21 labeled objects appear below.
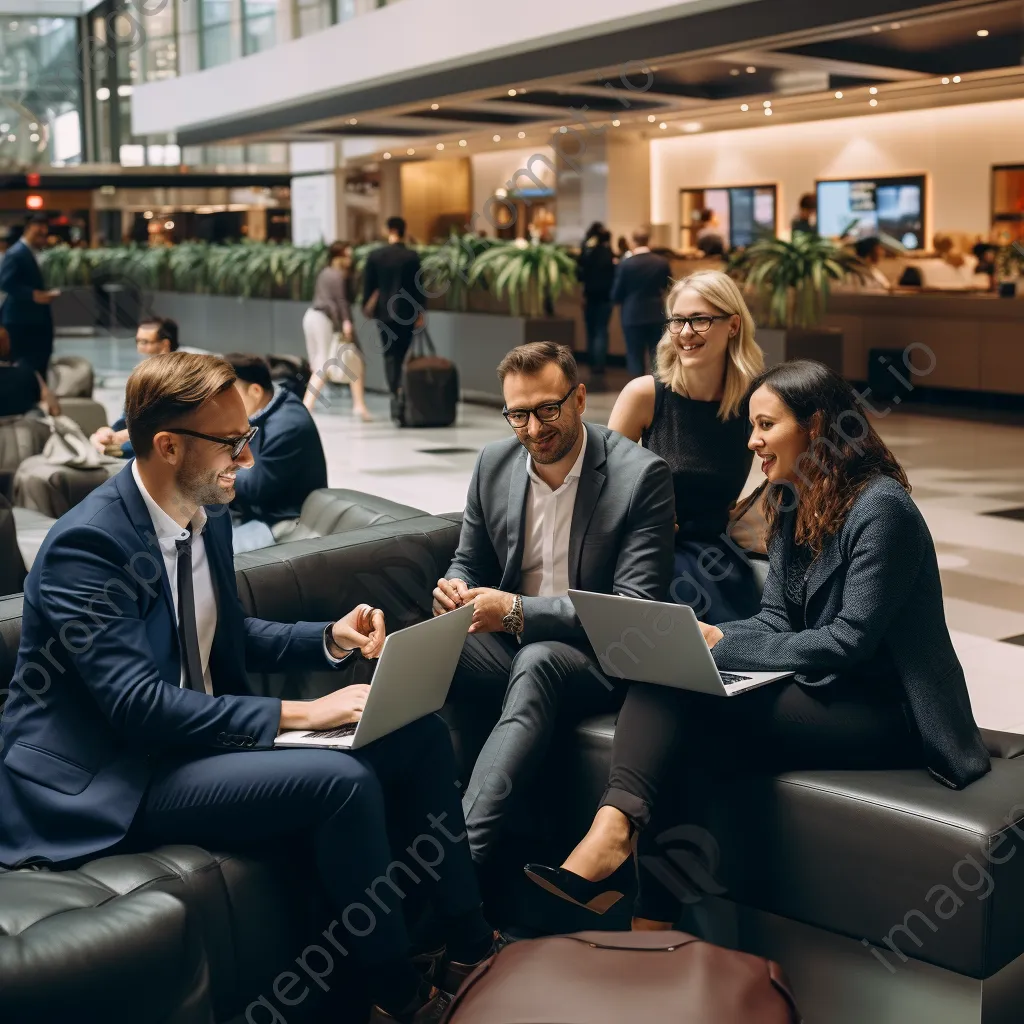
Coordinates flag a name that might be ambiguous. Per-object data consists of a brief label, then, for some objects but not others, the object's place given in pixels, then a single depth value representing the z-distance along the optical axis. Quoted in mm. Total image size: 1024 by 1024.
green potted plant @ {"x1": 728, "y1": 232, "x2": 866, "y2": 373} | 10969
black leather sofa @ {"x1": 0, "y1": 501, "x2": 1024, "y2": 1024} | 2045
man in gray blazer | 3133
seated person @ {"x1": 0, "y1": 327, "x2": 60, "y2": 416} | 6758
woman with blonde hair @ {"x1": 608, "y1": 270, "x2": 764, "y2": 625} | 3846
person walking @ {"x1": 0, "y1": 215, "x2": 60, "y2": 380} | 10406
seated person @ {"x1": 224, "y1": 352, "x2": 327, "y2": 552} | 4645
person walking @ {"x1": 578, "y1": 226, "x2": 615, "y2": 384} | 15102
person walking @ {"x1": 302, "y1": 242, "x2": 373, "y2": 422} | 12961
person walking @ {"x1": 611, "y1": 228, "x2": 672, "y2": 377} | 12211
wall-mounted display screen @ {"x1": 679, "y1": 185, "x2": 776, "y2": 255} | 20484
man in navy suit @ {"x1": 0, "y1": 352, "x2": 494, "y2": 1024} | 2340
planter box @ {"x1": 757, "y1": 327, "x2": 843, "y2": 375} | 11070
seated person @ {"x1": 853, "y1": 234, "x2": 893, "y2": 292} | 13363
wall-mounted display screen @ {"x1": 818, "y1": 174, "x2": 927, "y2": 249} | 17969
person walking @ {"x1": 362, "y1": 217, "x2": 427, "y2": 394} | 12453
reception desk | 11930
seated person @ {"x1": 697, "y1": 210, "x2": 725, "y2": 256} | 12430
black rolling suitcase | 11742
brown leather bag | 1885
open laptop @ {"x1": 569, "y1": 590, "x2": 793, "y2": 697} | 2699
